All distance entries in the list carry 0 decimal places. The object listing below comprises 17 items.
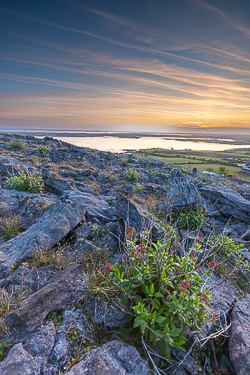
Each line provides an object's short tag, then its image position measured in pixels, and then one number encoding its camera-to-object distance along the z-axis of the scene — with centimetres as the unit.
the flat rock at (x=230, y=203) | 625
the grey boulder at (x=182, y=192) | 602
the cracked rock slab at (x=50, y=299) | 228
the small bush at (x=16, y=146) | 1692
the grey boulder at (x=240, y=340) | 203
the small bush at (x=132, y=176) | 1127
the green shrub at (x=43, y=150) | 1650
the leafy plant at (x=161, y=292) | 194
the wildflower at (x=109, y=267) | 242
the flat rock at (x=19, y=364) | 181
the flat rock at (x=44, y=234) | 357
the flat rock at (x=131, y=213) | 485
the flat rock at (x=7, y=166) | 890
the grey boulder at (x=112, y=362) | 182
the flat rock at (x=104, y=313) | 246
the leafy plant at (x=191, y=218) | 552
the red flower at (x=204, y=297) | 208
